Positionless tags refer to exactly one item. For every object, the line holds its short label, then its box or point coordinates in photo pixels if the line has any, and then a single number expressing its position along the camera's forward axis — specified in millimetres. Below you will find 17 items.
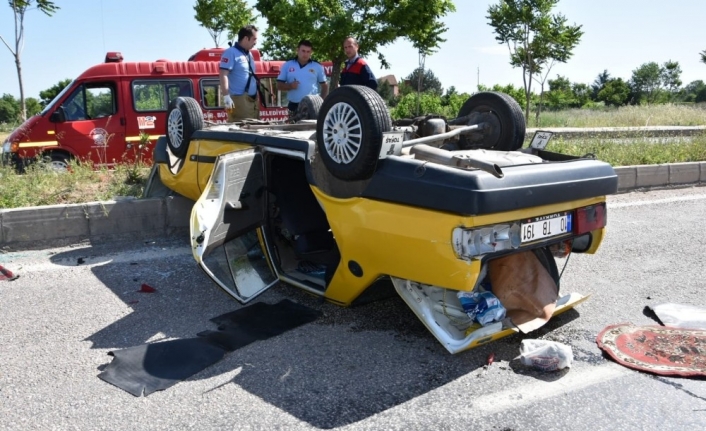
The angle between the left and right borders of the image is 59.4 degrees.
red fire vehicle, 10961
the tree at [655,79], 53131
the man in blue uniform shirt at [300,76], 7527
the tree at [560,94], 43000
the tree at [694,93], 57438
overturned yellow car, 3164
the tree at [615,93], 50003
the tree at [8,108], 35094
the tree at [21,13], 15523
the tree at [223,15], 20547
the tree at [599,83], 53719
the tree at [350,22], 16312
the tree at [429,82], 50062
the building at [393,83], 54725
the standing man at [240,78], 6867
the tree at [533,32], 20672
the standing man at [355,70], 6941
